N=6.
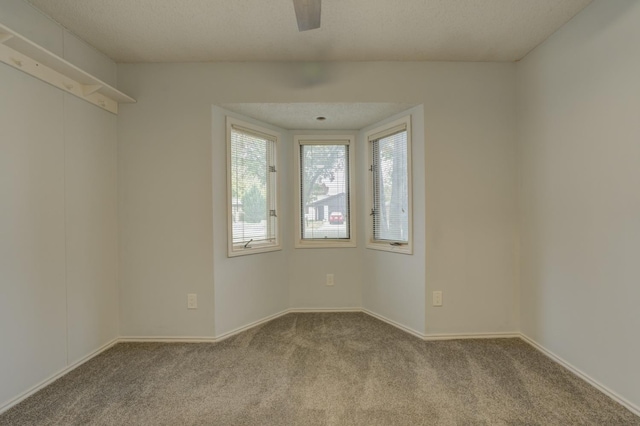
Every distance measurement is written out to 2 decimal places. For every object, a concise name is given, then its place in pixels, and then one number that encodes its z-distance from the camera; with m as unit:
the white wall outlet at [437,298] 2.56
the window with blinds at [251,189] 2.78
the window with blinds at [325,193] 3.32
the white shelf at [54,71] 1.66
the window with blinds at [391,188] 2.80
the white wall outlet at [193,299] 2.54
